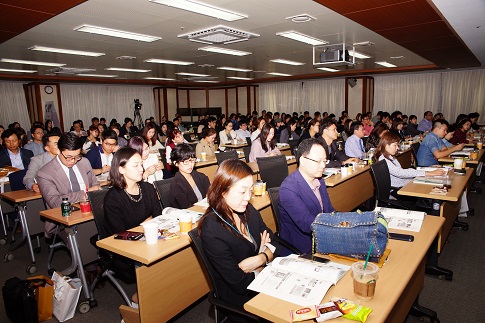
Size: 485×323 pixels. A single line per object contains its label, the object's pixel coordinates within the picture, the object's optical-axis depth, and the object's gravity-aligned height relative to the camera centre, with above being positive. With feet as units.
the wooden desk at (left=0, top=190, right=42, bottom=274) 13.29 -3.58
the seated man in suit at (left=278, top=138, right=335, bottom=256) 8.86 -2.31
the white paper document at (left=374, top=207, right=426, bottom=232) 8.63 -2.96
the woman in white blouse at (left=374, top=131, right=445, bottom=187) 14.34 -2.44
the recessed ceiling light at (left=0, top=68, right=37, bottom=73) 33.46 +4.92
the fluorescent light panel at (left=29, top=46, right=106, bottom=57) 23.22 +4.82
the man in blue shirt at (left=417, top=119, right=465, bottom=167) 18.51 -2.15
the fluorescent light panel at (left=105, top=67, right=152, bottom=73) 35.68 +5.03
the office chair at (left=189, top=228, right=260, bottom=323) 6.39 -3.13
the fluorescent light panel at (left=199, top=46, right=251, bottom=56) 25.08 +4.86
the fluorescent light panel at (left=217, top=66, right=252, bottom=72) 36.92 +5.05
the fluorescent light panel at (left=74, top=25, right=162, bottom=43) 18.28 +4.79
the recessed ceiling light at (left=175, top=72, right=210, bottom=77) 42.55 +5.06
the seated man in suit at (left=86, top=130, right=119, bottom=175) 18.11 -2.08
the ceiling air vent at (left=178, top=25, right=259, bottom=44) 18.67 +4.60
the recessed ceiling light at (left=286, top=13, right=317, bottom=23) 16.97 +4.77
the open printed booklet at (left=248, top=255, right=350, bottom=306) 5.63 -3.01
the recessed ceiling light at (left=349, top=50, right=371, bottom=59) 29.41 +4.92
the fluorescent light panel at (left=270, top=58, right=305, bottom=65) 32.49 +5.01
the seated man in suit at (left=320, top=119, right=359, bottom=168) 18.23 -2.15
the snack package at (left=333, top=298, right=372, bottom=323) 4.99 -3.04
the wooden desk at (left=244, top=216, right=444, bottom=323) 5.31 -3.11
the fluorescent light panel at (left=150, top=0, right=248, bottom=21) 14.10 +4.68
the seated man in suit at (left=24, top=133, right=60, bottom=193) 14.74 -1.94
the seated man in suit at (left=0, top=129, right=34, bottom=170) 18.72 -1.97
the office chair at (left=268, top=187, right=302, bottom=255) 9.72 -2.58
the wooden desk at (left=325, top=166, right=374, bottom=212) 15.30 -4.01
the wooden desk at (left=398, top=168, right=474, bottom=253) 11.80 -3.05
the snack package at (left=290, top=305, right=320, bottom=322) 5.02 -3.05
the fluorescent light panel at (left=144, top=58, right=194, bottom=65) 30.55 +4.94
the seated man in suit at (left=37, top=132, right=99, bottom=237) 12.03 -2.21
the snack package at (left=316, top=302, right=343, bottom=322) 5.00 -3.01
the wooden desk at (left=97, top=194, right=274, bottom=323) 8.03 -4.32
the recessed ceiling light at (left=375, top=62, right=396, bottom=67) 37.15 +5.09
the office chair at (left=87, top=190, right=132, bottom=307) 9.94 -3.48
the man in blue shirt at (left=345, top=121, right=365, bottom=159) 19.99 -2.02
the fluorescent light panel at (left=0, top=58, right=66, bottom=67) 27.84 +4.84
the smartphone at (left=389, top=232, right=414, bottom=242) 7.81 -2.98
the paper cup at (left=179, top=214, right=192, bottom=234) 8.81 -2.83
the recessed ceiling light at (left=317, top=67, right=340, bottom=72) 41.96 +5.17
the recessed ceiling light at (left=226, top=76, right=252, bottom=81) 50.29 +5.25
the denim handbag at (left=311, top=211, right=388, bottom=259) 6.40 -2.38
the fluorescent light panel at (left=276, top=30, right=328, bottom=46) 20.76 +4.81
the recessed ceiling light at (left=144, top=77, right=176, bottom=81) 47.95 +5.24
